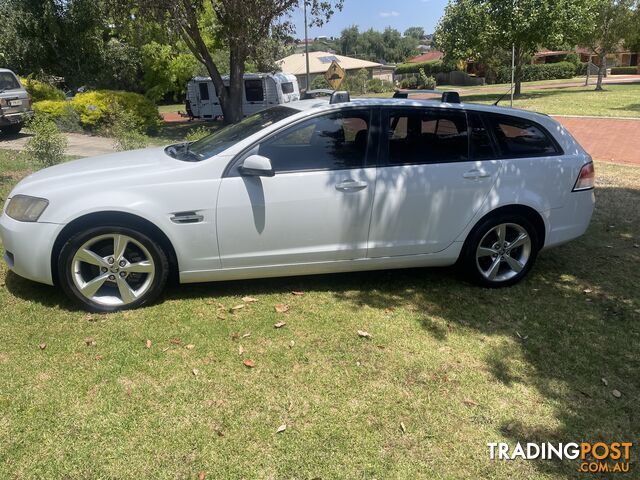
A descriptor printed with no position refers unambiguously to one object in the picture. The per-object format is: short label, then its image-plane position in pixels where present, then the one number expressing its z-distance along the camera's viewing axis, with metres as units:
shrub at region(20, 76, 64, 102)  18.50
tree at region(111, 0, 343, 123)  14.37
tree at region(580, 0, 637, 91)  28.52
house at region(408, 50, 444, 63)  71.81
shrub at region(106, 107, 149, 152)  8.18
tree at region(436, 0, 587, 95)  25.34
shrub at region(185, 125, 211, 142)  9.22
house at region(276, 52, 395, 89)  50.78
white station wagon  3.69
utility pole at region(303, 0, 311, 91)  15.80
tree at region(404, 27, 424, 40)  168.88
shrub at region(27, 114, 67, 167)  7.28
